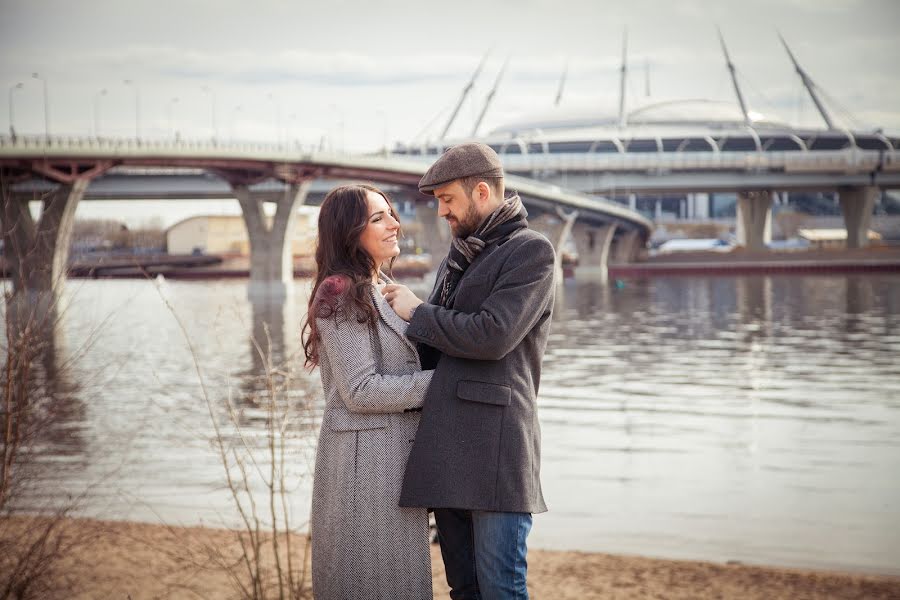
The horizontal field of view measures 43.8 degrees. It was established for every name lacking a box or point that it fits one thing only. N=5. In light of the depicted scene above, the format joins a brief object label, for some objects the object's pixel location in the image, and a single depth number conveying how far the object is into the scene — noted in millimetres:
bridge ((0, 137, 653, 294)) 61875
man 4758
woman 4855
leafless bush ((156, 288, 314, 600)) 6965
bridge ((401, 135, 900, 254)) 111375
